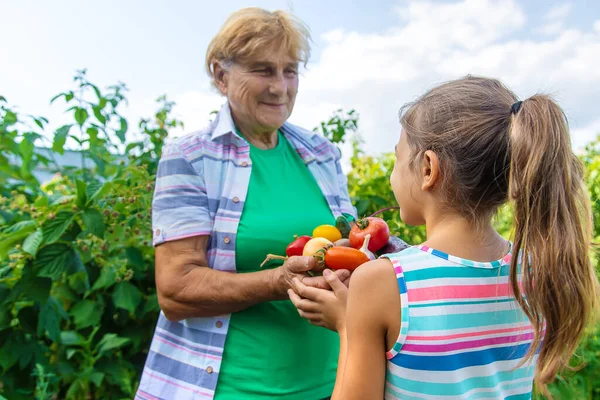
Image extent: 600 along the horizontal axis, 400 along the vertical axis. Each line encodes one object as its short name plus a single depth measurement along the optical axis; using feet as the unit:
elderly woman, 6.07
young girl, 4.04
